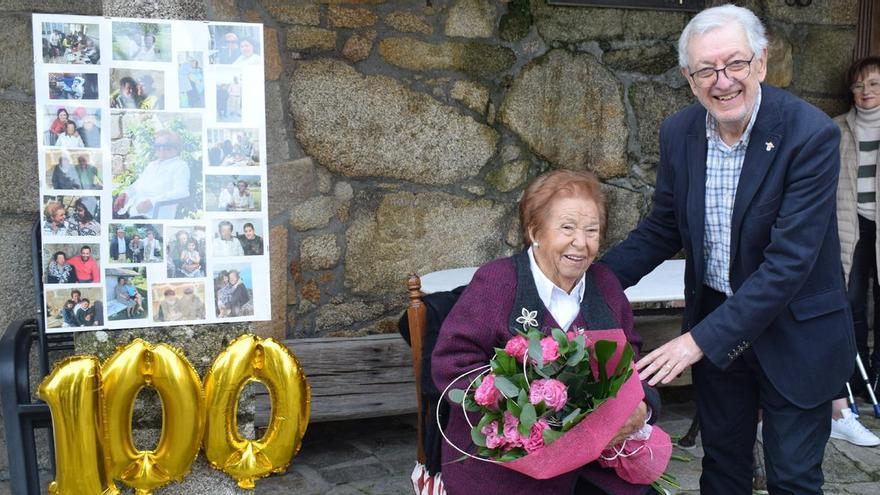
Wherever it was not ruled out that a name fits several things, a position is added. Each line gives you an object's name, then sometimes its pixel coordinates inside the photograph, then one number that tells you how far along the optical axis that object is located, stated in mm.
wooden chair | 2564
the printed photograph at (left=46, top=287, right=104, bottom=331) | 2207
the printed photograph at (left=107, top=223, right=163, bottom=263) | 2225
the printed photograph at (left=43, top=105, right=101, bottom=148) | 2152
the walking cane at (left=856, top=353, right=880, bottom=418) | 4488
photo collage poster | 2156
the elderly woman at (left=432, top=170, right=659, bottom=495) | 2248
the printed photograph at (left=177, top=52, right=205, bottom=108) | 2205
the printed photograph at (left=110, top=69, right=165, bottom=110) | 2168
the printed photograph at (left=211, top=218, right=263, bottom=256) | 2287
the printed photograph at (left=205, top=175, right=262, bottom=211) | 2266
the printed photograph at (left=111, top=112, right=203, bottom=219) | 2201
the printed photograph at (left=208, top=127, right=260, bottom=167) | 2252
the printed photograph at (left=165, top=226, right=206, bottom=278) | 2258
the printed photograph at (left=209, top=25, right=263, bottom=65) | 2219
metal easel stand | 2338
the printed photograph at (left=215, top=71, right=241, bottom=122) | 2238
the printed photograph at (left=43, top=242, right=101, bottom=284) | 2193
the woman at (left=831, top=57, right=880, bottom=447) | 4574
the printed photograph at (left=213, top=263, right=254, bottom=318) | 2311
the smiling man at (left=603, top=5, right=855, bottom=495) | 2246
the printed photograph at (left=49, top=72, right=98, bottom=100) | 2143
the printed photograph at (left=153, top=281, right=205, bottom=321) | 2275
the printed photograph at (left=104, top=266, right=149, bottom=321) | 2242
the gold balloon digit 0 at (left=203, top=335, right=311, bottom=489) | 2311
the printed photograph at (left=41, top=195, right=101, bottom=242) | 2182
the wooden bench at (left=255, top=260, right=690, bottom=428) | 3801
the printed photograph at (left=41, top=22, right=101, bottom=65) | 2127
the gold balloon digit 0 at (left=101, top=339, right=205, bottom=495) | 2229
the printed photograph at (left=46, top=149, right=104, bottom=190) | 2166
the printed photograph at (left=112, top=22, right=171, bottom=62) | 2158
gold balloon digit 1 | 2188
